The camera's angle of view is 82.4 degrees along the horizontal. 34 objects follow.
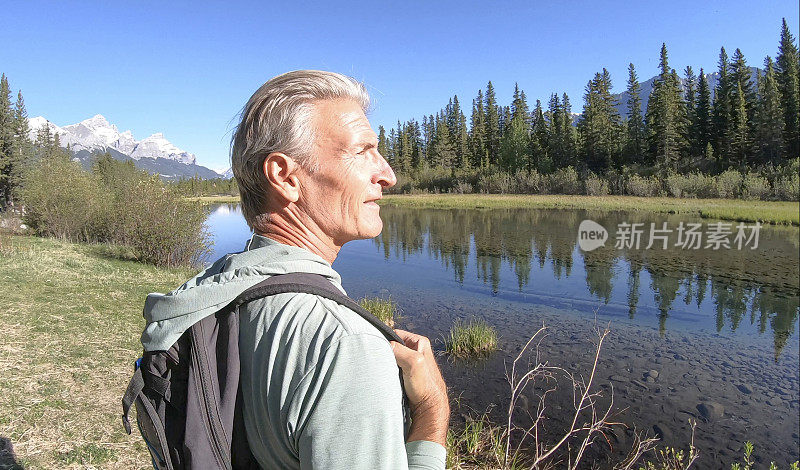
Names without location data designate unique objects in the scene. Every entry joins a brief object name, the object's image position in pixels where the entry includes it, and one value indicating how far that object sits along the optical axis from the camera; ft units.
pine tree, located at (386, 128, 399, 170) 283.38
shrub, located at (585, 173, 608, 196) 154.36
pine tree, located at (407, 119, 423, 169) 280.78
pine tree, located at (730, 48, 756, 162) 150.00
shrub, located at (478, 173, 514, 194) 186.95
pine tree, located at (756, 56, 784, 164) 143.43
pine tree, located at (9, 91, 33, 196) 145.28
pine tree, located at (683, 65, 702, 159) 166.50
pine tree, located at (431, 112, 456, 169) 252.42
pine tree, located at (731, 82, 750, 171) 148.25
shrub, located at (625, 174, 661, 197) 141.79
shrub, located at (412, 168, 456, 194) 219.00
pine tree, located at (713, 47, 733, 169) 155.94
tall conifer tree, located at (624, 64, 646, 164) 177.27
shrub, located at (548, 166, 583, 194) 166.50
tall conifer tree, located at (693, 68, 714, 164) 165.40
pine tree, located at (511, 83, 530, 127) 242.17
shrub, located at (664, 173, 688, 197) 133.80
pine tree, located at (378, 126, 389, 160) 280.72
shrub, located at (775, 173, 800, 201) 107.34
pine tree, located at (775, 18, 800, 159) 144.25
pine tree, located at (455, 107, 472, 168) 250.37
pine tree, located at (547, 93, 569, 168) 199.62
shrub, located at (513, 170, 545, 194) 179.11
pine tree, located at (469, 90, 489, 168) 243.40
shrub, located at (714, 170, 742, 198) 124.05
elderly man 2.57
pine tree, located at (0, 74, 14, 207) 141.69
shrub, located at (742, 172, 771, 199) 116.67
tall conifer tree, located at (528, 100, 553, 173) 194.59
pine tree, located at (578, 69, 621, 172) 181.98
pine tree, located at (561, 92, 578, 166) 193.67
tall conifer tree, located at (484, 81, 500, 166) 244.01
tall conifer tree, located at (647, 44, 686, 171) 160.15
